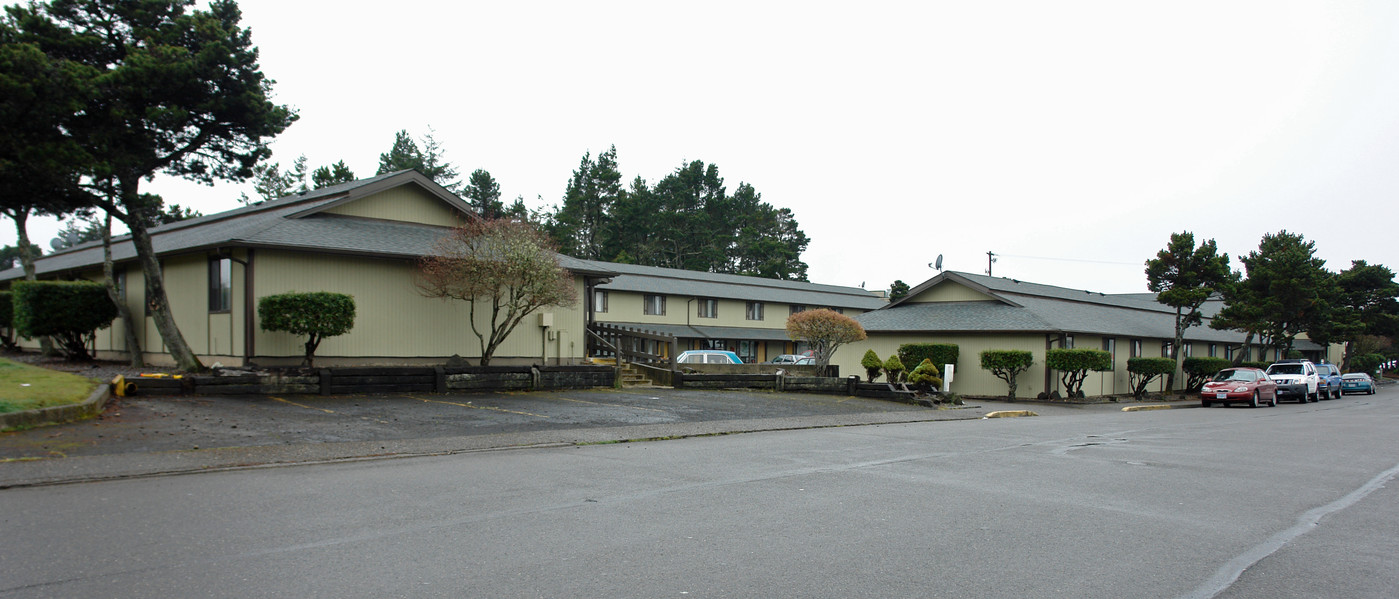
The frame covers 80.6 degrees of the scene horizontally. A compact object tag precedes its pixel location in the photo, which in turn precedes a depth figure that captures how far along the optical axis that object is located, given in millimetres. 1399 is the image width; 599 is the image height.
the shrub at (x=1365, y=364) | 70688
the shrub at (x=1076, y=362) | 32281
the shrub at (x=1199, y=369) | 41375
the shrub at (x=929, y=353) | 34844
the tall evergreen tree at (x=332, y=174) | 69938
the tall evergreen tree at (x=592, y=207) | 82562
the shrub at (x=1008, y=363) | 32906
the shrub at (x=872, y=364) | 31578
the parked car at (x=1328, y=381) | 39619
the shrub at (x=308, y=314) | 18906
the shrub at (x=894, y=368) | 30828
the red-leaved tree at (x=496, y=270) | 21359
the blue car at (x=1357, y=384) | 47500
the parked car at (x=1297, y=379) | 35844
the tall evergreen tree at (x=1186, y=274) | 38031
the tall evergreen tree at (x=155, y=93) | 17906
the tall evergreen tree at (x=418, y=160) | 81250
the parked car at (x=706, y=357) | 32281
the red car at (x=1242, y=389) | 31617
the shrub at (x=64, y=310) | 22484
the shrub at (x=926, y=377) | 27812
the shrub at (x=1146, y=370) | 37041
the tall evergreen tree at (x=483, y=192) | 84375
